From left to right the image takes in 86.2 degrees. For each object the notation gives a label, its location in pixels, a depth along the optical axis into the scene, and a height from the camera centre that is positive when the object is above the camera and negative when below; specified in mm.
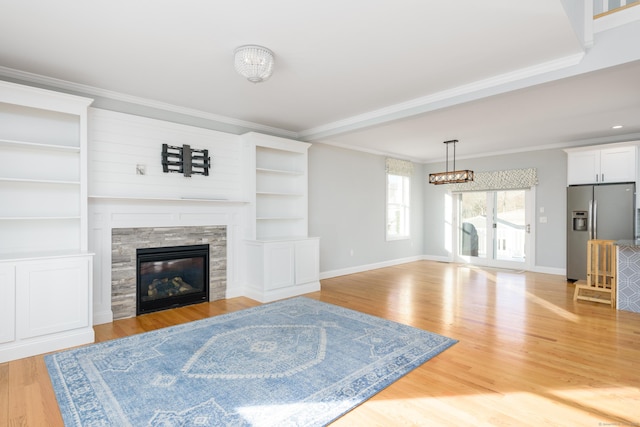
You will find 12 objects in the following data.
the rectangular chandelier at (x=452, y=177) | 5871 +647
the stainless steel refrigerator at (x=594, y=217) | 5590 -59
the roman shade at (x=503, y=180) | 7129 +718
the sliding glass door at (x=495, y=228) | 7383 -329
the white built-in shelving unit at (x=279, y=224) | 4980 -177
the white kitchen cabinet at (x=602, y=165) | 5715 +853
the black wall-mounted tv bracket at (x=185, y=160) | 4418 +716
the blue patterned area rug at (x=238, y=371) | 2162 -1245
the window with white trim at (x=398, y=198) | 8008 +381
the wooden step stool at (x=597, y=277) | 4660 -904
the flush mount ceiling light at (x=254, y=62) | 2873 +1293
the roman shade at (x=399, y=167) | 7849 +1104
